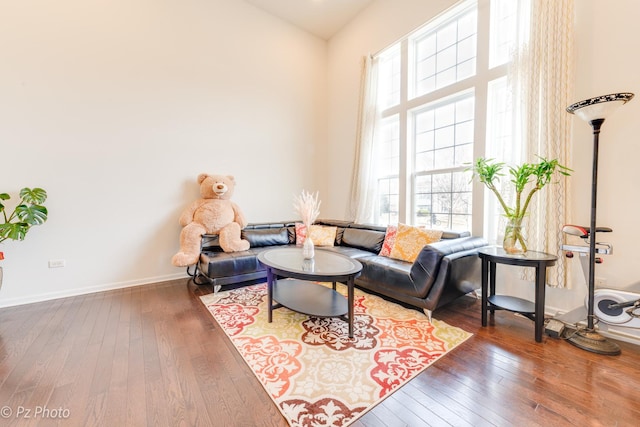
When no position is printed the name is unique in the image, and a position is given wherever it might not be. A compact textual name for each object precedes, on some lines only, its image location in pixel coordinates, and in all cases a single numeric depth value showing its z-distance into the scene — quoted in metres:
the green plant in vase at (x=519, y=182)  2.10
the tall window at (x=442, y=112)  2.81
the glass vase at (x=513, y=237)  2.27
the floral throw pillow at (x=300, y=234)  3.97
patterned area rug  1.44
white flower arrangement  2.64
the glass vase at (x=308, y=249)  2.60
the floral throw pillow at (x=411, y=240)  2.90
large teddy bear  3.34
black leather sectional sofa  2.30
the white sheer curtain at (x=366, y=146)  4.02
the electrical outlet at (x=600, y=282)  2.13
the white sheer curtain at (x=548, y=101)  2.22
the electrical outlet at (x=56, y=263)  2.91
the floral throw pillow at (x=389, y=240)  3.25
